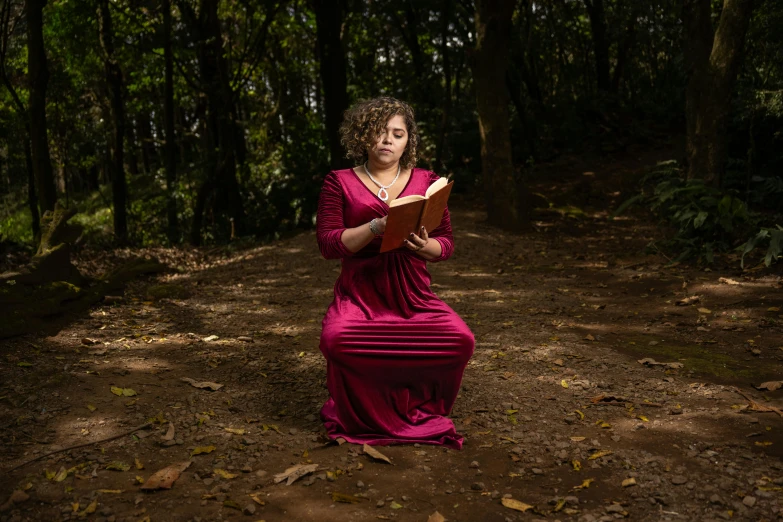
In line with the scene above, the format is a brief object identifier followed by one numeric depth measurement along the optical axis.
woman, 3.88
